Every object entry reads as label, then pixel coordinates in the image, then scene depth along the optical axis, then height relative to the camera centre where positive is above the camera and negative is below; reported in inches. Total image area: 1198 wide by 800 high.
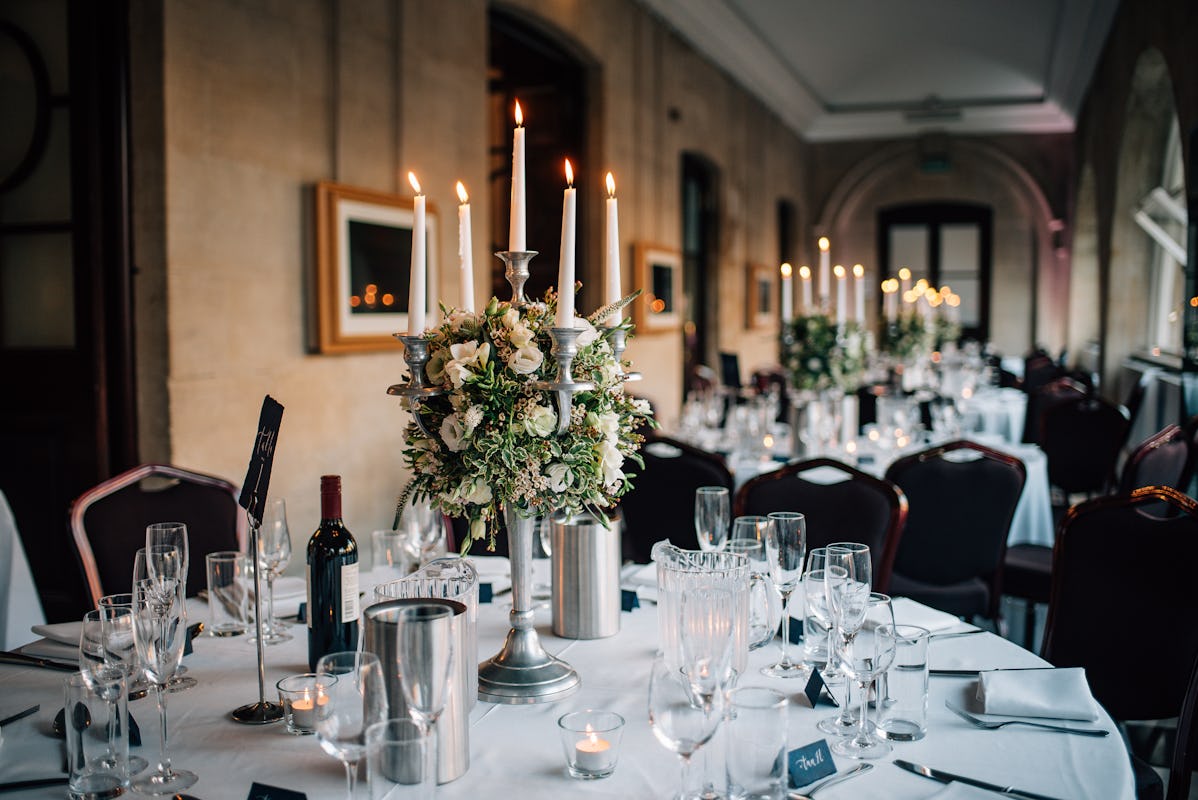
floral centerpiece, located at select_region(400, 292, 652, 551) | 68.2 -4.2
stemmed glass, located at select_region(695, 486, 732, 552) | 96.2 -14.5
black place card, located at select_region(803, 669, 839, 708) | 70.1 -22.5
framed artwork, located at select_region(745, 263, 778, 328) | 516.7 +33.2
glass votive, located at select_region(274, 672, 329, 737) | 65.3 -21.9
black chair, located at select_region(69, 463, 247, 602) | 110.2 -17.3
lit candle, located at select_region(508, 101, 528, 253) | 66.7 +10.7
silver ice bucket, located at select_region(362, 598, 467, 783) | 57.1 -18.2
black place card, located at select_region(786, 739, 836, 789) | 57.3 -22.6
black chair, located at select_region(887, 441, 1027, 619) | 139.3 -22.4
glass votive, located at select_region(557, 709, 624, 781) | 58.3 -21.7
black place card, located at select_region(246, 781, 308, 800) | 55.0 -23.0
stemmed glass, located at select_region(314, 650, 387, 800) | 50.4 -17.0
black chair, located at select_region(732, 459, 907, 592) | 117.7 -16.3
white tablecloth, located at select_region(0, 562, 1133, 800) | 57.7 -23.5
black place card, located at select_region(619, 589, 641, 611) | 93.3 -21.7
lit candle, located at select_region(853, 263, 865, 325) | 189.5 +12.0
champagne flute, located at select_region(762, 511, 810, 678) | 81.1 -15.3
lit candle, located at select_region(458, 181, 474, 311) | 75.0 +7.5
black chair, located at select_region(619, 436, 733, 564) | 145.3 -19.3
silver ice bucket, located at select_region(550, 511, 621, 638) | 82.7 -17.4
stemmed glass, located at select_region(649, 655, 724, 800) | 52.2 -18.0
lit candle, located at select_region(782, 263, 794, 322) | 195.8 +13.5
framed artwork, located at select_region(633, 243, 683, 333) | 354.3 +26.4
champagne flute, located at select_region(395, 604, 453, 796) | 53.9 -16.0
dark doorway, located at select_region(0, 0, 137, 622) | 161.3 +14.2
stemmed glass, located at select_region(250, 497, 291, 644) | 86.3 -16.0
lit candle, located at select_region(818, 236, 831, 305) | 183.8 +14.9
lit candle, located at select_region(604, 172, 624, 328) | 72.3 +7.1
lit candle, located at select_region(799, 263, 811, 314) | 200.1 +14.0
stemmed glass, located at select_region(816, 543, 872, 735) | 66.6 -16.3
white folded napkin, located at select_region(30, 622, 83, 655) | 83.4 -22.3
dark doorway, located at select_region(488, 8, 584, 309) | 317.4 +71.0
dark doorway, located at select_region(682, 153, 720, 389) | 456.1 +44.0
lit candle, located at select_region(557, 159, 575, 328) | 65.9 +5.7
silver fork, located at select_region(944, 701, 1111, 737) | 64.1 -23.0
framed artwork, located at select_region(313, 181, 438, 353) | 192.5 +18.4
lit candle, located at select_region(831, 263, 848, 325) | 180.5 +11.7
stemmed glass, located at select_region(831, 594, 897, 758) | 62.3 -19.2
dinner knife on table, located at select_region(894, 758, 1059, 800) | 56.0 -23.4
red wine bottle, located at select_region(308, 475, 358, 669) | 73.3 -15.9
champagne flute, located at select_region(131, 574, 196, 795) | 58.4 -17.4
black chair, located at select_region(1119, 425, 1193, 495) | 149.0 -15.2
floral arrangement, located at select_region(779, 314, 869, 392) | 192.9 +1.5
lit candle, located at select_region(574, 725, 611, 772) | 58.2 -22.2
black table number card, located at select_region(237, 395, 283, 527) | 68.2 -6.7
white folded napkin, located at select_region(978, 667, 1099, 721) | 66.0 -21.6
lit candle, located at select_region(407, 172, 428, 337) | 69.7 +5.0
